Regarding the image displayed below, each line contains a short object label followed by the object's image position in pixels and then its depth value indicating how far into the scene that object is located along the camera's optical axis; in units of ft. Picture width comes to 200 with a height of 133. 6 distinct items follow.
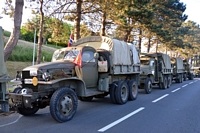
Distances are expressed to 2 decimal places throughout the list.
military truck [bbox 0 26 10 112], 21.27
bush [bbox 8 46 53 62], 100.27
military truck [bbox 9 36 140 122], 23.07
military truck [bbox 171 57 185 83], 81.00
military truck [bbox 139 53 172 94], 49.28
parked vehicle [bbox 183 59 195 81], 107.74
